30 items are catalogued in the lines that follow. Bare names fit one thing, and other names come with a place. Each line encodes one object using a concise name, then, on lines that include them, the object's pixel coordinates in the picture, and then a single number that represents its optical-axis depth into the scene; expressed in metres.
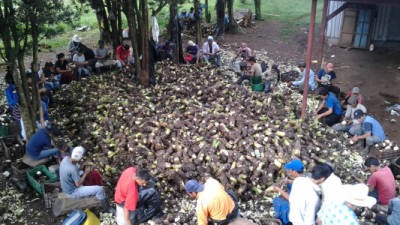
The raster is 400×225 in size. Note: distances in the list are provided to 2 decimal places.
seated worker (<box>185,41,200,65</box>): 11.88
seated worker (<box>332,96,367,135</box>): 7.88
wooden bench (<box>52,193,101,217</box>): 5.77
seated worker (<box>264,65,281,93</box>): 10.09
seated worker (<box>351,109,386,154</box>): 7.43
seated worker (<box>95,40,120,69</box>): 11.36
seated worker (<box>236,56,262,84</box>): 10.23
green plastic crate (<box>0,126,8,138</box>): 8.37
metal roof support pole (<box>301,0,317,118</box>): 7.83
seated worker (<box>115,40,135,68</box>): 11.49
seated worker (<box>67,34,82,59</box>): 11.84
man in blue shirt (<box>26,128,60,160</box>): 6.70
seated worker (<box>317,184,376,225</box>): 4.15
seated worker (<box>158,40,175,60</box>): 12.35
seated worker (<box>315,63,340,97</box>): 10.01
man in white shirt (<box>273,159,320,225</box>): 4.57
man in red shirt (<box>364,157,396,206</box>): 5.55
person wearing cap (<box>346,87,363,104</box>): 8.18
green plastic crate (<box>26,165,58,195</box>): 6.25
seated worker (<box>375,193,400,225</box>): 4.89
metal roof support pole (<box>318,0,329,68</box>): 8.64
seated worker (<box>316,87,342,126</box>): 8.39
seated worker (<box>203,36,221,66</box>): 12.21
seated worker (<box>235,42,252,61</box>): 12.21
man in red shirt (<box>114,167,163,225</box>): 5.05
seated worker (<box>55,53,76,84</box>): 10.63
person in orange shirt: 4.59
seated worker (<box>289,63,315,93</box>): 10.12
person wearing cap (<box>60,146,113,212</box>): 5.51
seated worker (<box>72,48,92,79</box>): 11.05
